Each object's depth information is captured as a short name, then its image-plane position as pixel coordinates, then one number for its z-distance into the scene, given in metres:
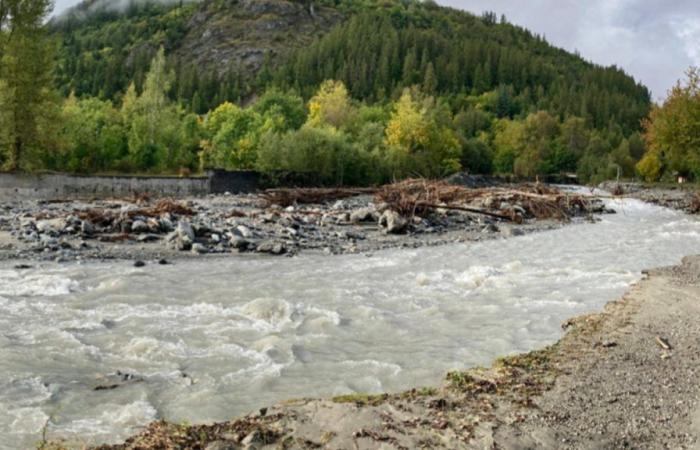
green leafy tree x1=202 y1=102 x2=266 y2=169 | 66.62
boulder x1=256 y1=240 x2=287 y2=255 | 21.73
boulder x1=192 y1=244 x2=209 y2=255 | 20.86
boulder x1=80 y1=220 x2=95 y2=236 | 22.80
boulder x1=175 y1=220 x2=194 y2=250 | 21.27
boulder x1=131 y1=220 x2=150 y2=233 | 23.67
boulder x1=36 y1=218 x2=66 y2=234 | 22.57
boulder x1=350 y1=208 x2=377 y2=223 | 31.34
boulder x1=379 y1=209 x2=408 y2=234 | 28.56
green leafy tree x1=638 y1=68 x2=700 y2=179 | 68.25
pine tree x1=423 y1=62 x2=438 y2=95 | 188.50
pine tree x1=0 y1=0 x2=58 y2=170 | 43.44
